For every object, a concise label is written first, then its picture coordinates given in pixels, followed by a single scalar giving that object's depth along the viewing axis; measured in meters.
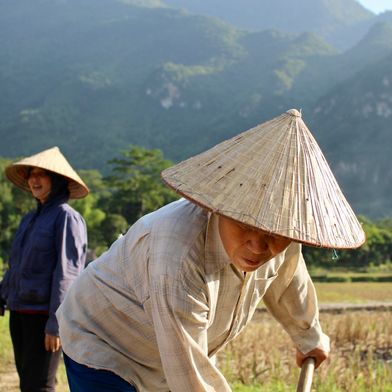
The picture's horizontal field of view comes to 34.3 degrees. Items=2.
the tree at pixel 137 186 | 37.56
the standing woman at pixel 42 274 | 3.03
